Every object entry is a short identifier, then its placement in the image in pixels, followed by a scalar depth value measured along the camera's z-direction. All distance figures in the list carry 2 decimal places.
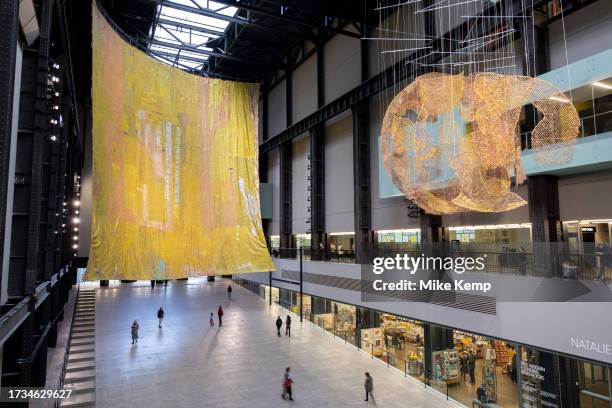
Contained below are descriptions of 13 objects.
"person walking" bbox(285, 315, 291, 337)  21.53
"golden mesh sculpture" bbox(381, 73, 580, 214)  7.02
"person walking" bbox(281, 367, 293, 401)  13.46
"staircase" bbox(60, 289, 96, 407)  13.30
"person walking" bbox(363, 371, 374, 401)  13.52
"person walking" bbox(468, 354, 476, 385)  17.19
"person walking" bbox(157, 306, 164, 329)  23.03
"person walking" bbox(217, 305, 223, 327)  23.62
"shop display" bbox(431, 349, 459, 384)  17.86
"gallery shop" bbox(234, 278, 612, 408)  12.31
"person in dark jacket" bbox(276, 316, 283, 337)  21.70
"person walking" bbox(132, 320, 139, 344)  19.31
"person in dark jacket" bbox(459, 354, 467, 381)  17.91
